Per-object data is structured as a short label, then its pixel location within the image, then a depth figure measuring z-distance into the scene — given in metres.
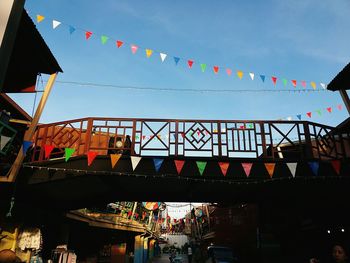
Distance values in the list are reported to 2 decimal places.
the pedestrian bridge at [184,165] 9.18
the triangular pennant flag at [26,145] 8.68
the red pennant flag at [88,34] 10.68
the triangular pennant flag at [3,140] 7.44
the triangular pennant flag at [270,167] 9.27
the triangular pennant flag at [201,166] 9.25
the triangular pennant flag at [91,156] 8.88
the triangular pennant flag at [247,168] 9.30
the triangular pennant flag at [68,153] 8.72
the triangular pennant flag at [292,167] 9.13
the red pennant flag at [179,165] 9.23
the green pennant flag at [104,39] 10.75
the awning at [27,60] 8.94
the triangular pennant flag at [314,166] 9.23
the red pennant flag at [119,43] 11.01
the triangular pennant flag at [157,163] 9.16
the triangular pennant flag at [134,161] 8.93
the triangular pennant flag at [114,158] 8.98
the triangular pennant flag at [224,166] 9.28
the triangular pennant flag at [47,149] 8.97
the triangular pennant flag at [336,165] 9.32
